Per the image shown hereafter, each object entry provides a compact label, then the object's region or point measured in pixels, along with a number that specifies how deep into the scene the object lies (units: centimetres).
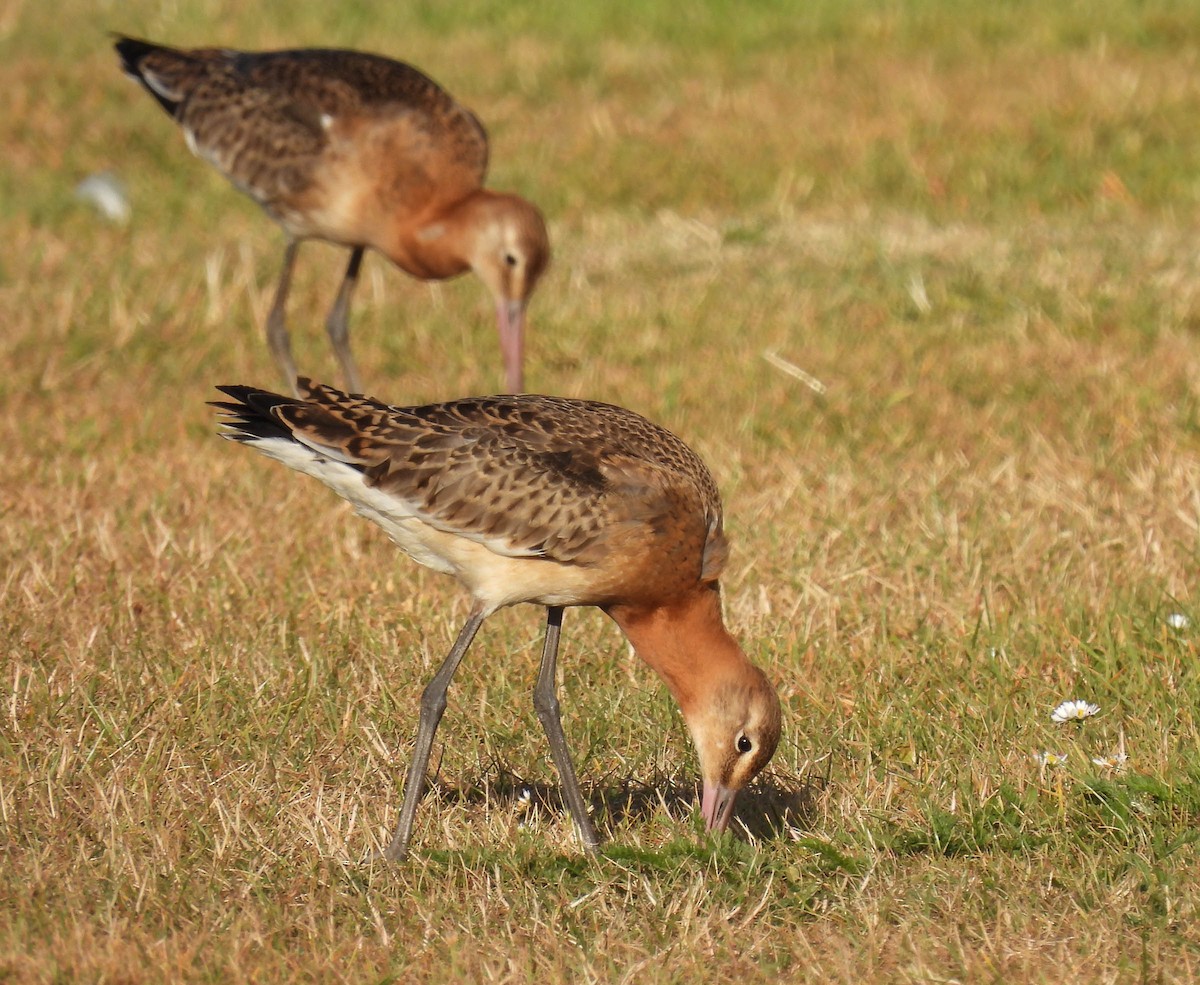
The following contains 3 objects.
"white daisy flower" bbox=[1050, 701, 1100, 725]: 942
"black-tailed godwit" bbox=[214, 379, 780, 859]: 857
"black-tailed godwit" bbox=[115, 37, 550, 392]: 1574
